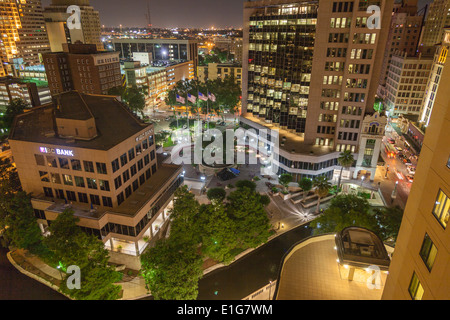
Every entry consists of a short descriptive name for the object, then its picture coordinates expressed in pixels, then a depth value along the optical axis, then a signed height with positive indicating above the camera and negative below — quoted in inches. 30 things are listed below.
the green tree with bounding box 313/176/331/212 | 2886.3 -1340.6
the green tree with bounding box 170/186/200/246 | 2207.2 -1308.5
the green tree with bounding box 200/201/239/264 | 2233.9 -1395.2
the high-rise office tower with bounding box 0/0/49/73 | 7069.9 -423.6
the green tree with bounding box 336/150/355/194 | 3051.2 -1143.9
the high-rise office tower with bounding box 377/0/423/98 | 6112.2 +212.0
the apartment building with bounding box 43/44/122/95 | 5300.2 -464.3
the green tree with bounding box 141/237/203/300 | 1883.6 -1429.0
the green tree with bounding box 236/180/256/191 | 3053.6 -1398.6
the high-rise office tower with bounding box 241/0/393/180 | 3137.3 -296.0
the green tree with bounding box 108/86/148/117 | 5366.1 -943.7
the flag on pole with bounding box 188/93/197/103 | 4079.7 -739.2
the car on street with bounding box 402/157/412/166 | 4010.8 -1548.5
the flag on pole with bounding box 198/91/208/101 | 4391.2 -768.5
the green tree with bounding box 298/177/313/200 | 3144.7 -1441.8
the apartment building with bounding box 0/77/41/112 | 5364.2 -854.7
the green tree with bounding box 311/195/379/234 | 2164.1 -1269.5
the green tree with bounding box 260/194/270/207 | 2805.1 -1432.5
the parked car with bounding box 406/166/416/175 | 3762.3 -1550.0
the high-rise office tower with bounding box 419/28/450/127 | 4431.1 -531.0
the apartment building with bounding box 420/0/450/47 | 5679.1 +418.7
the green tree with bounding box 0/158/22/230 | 2420.0 -1224.4
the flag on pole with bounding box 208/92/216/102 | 4289.9 -752.7
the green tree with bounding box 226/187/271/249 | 2340.1 -1347.4
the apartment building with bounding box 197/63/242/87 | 7050.2 -637.1
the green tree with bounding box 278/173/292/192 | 3307.1 -1458.1
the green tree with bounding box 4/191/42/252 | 2340.1 -1377.8
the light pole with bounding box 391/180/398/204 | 3214.8 -1580.9
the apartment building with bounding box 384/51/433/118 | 4990.2 -647.9
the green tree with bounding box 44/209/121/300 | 1843.0 -1335.8
